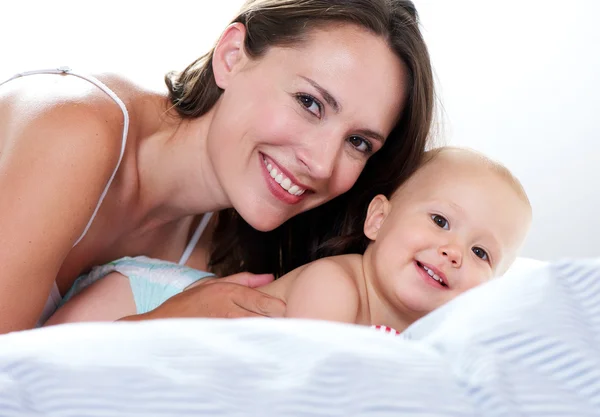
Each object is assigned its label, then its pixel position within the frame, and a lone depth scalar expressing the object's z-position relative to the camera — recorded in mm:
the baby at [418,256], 1604
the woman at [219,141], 1482
